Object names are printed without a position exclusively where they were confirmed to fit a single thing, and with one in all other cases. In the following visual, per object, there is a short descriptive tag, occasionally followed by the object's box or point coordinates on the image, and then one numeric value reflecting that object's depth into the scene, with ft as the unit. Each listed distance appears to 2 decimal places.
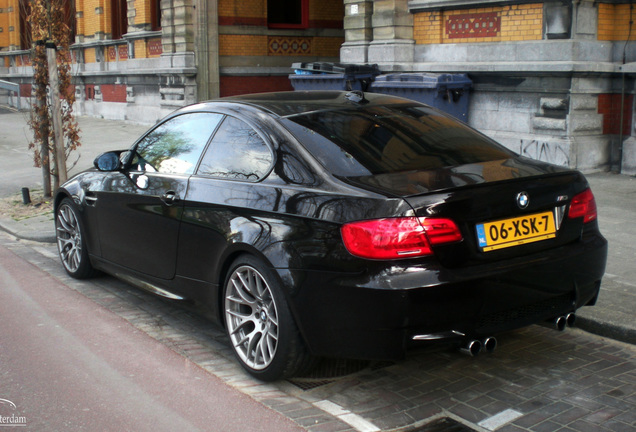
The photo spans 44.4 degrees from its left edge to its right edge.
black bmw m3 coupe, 12.48
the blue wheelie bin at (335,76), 44.52
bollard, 35.40
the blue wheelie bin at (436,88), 39.68
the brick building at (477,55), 36.68
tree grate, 12.45
